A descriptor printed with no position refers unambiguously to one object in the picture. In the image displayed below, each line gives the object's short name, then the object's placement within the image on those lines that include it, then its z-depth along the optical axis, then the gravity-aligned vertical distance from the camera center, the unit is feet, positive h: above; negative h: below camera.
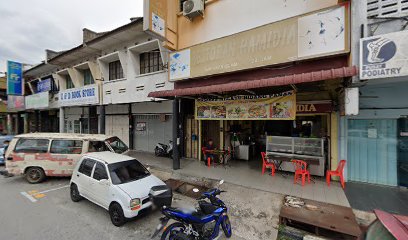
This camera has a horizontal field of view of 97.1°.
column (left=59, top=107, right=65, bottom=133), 52.21 -0.36
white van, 24.09 -4.81
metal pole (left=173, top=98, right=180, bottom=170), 27.55 -2.99
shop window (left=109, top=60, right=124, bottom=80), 41.16 +11.16
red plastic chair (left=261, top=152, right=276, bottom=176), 24.07 -6.26
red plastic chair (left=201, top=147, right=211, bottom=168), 29.18 -6.03
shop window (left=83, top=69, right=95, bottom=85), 48.37 +11.21
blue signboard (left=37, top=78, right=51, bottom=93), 57.62 +11.11
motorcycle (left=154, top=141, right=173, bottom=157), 35.96 -6.29
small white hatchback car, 14.38 -5.96
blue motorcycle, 11.74 -6.93
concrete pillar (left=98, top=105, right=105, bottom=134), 41.01 -0.30
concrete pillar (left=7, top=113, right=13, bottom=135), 77.96 -2.23
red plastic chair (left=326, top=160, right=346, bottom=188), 20.11 -6.18
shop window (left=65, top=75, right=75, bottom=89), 54.80 +11.21
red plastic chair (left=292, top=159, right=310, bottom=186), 20.90 -6.10
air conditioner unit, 25.16 +15.58
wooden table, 12.81 -7.80
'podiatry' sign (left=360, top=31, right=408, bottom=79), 13.32 +4.81
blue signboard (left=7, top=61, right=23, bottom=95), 56.83 +13.36
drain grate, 20.43 -8.49
